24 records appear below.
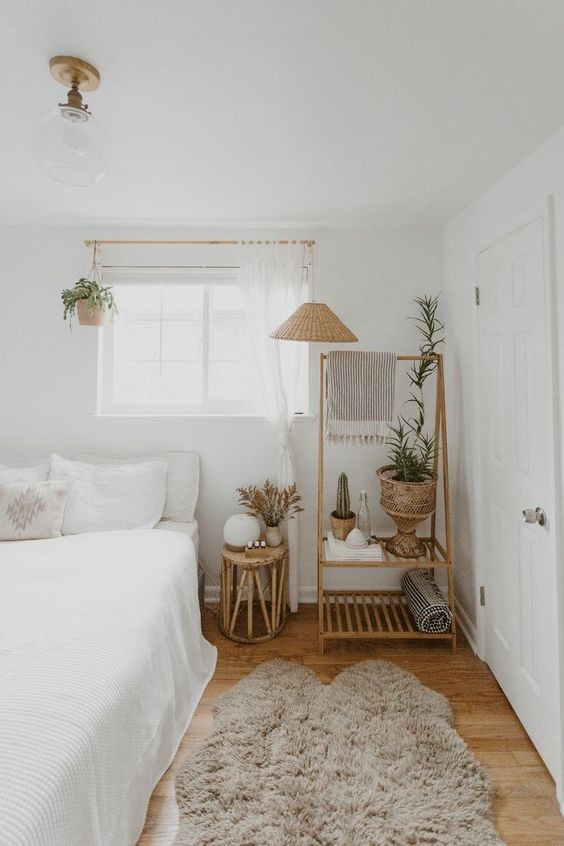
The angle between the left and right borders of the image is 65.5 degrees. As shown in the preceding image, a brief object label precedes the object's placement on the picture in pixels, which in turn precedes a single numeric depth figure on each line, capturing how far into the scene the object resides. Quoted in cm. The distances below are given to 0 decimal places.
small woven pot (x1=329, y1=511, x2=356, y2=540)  244
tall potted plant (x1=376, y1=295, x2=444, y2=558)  229
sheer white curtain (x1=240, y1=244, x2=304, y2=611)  266
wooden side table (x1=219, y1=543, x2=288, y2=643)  238
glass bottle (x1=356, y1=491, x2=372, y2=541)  247
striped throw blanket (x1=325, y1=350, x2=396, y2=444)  232
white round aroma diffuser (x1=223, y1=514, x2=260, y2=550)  247
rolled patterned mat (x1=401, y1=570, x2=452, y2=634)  230
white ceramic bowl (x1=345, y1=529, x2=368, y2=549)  236
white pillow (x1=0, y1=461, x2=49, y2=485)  244
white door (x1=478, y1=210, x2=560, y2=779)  165
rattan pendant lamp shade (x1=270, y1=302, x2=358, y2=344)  213
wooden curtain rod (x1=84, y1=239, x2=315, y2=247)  266
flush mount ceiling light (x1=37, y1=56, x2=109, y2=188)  121
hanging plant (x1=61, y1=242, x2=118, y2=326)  247
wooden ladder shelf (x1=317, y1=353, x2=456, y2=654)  227
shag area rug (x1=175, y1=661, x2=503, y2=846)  136
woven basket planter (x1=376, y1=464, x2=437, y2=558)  228
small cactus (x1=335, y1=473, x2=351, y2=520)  247
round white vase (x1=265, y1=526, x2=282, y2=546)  254
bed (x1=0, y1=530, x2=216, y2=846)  96
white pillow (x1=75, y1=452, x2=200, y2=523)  264
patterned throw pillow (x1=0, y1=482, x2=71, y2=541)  224
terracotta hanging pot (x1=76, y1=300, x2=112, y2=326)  247
